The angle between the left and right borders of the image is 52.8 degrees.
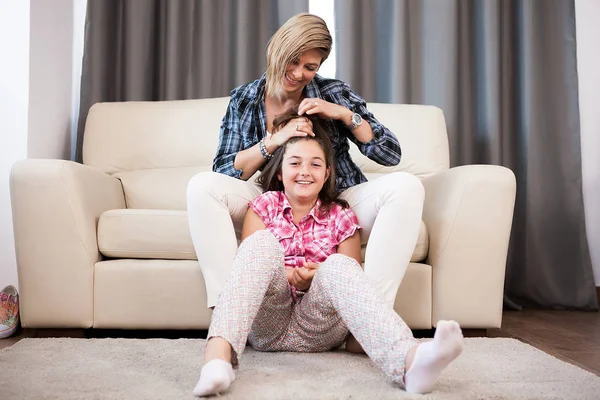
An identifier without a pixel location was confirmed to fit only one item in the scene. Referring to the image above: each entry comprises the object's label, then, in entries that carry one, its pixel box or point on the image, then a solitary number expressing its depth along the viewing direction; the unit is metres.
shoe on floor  1.79
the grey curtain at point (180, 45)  2.67
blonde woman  1.46
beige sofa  1.75
